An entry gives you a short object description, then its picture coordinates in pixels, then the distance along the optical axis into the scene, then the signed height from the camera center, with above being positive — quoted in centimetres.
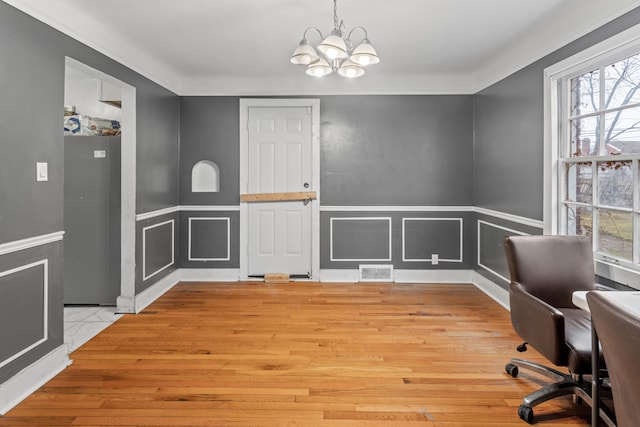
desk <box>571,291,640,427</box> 160 -71
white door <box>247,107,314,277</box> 468 +23
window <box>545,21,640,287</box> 233 +39
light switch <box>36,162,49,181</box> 235 +20
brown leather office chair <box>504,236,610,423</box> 190 -53
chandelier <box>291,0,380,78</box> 244 +102
